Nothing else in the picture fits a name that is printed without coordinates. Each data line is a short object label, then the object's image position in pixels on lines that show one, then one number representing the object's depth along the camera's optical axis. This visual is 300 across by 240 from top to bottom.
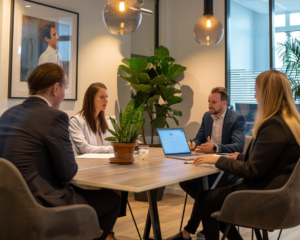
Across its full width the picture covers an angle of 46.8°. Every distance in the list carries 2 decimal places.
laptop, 2.81
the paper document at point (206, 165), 2.31
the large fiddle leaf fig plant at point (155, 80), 4.53
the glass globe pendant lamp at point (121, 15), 2.51
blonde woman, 1.90
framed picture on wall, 3.69
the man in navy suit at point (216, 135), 3.01
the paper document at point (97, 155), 2.71
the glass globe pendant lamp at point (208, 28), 3.12
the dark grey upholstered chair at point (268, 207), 1.81
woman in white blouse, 3.04
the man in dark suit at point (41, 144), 1.62
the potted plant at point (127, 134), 2.27
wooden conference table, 1.67
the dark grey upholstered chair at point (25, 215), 1.47
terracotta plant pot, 2.29
